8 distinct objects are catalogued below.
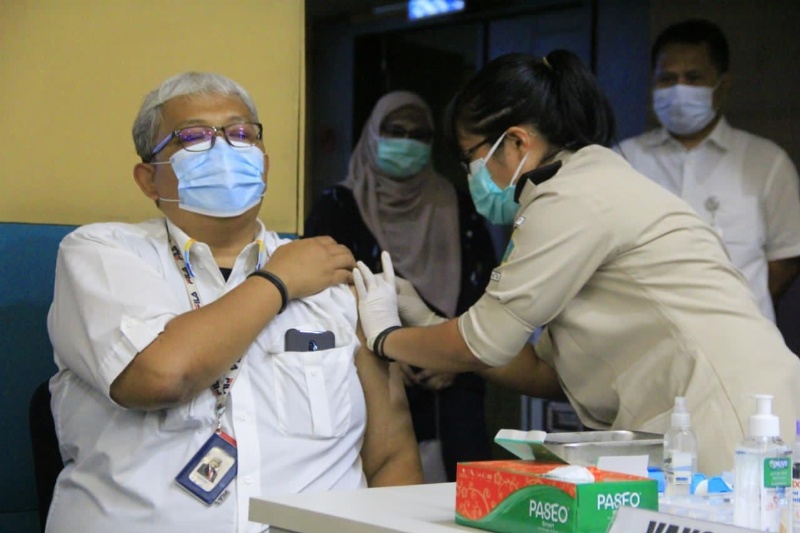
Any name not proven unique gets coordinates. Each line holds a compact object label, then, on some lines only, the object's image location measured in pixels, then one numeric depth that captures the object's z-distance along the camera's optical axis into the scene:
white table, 1.29
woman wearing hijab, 3.32
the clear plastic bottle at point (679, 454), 1.40
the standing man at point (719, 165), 3.21
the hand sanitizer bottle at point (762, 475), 1.23
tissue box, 1.16
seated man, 1.93
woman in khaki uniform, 2.02
